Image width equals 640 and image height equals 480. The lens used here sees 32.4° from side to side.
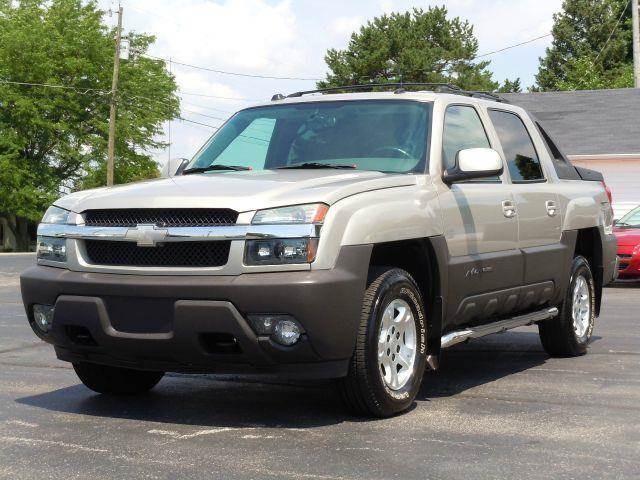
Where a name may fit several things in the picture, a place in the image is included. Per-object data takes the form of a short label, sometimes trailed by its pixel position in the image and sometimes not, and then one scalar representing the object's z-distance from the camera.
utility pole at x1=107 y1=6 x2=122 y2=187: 46.31
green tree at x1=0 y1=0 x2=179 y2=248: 54.12
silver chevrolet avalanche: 5.54
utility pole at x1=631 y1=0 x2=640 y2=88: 39.41
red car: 17.00
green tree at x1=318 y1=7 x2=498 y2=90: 63.94
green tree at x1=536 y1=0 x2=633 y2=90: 72.25
